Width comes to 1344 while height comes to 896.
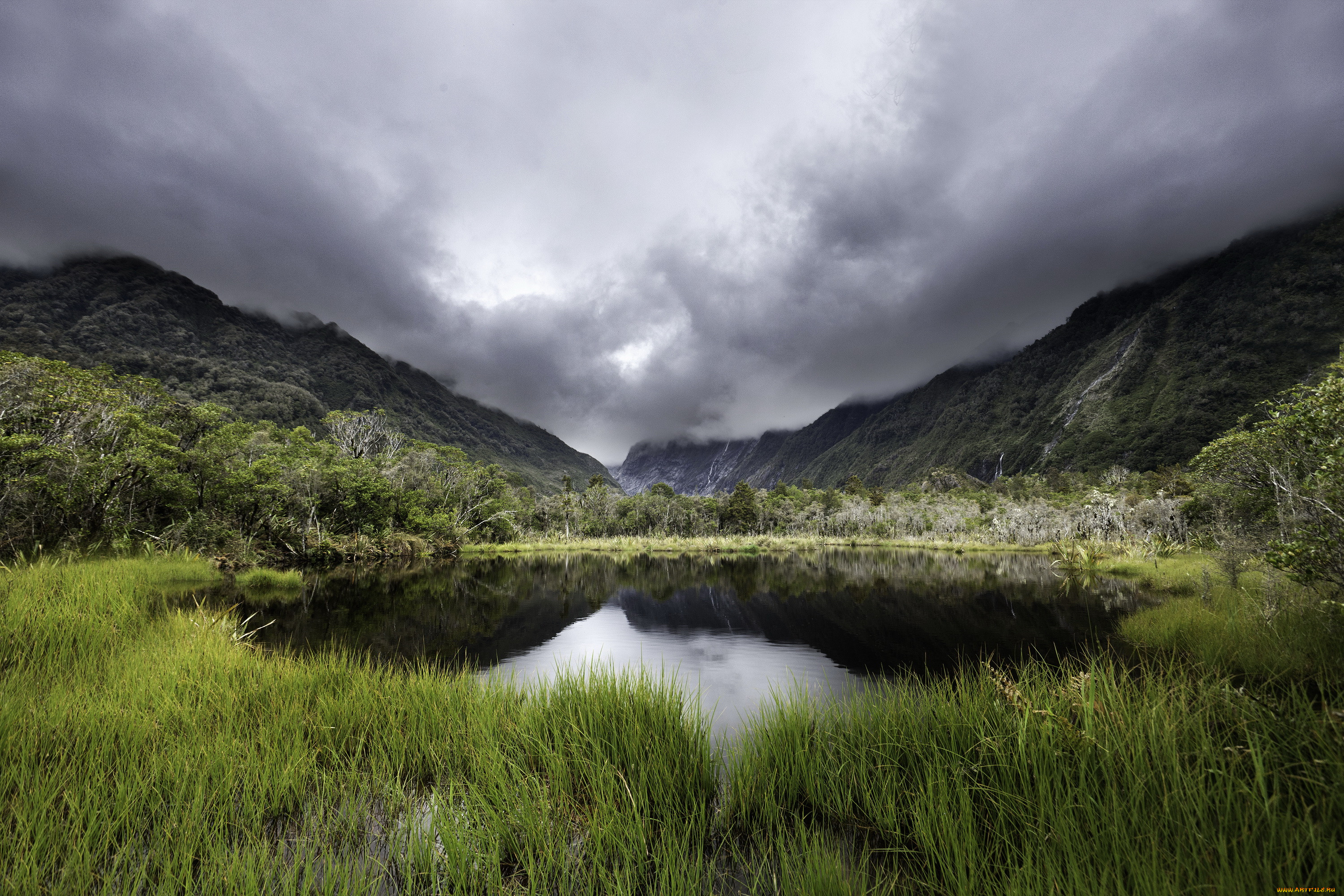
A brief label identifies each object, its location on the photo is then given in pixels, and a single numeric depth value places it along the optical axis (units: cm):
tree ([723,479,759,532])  7556
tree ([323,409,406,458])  4403
